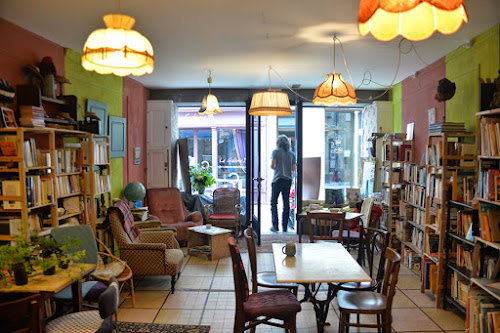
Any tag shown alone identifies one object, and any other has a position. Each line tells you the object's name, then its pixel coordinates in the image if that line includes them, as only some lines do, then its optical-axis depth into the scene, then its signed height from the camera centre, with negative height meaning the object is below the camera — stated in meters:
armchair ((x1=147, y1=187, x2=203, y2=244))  7.34 -0.86
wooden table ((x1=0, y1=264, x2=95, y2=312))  2.99 -0.93
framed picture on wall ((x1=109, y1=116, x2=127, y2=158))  6.38 +0.40
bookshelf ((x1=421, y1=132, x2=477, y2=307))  4.47 -0.30
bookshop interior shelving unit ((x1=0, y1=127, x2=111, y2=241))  3.79 -0.21
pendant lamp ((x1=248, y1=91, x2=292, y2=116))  4.61 +0.65
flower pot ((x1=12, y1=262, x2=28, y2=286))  3.07 -0.84
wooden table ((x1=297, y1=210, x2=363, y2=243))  6.11 -0.84
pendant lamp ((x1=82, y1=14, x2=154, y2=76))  2.68 +0.75
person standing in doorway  8.03 -0.19
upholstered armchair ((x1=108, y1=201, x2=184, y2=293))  4.91 -1.12
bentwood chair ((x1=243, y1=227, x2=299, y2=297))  3.73 -1.12
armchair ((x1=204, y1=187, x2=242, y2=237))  8.00 -0.79
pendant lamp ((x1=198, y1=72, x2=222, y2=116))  6.55 +0.90
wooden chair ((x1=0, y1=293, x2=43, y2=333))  2.60 -1.01
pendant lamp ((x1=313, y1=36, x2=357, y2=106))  4.58 +0.76
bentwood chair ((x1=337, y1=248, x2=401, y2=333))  3.14 -1.15
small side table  6.42 -1.33
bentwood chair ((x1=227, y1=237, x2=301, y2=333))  3.19 -1.15
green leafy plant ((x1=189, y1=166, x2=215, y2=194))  8.22 -0.39
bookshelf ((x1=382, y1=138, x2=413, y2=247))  6.45 -0.31
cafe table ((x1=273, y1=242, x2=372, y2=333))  3.19 -0.91
